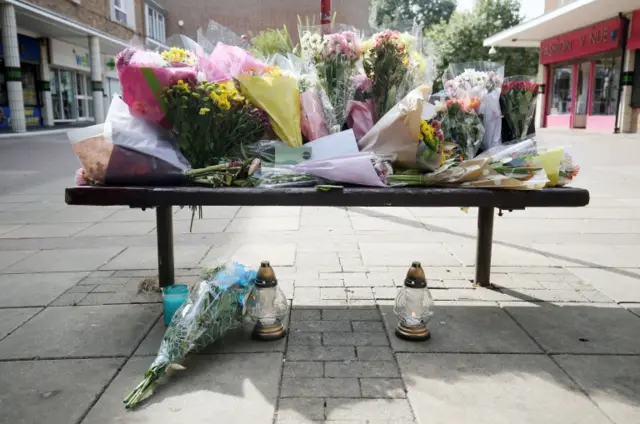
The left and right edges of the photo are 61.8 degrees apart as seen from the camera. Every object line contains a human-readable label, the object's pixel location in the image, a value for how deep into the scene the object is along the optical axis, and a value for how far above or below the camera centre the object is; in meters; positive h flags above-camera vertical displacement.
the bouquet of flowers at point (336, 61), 2.90 +0.30
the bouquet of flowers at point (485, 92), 3.14 +0.15
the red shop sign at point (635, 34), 19.12 +3.00
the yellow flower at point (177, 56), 3.06 +0.34
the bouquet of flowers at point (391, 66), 2.95 +0.28
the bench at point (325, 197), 2.71 -0.41
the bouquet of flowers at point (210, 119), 2.80 -0.02
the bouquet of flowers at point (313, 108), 2.95 +0.04
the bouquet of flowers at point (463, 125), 3.08 -0.05
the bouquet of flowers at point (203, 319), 2.39 -1.02
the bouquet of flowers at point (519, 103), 3.14 +0.08
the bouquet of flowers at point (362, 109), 3.04 +0.04
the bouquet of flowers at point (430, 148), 2.85 -0.17
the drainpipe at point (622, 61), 19.81 +2.10
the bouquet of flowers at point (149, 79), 2.85 +0.19
